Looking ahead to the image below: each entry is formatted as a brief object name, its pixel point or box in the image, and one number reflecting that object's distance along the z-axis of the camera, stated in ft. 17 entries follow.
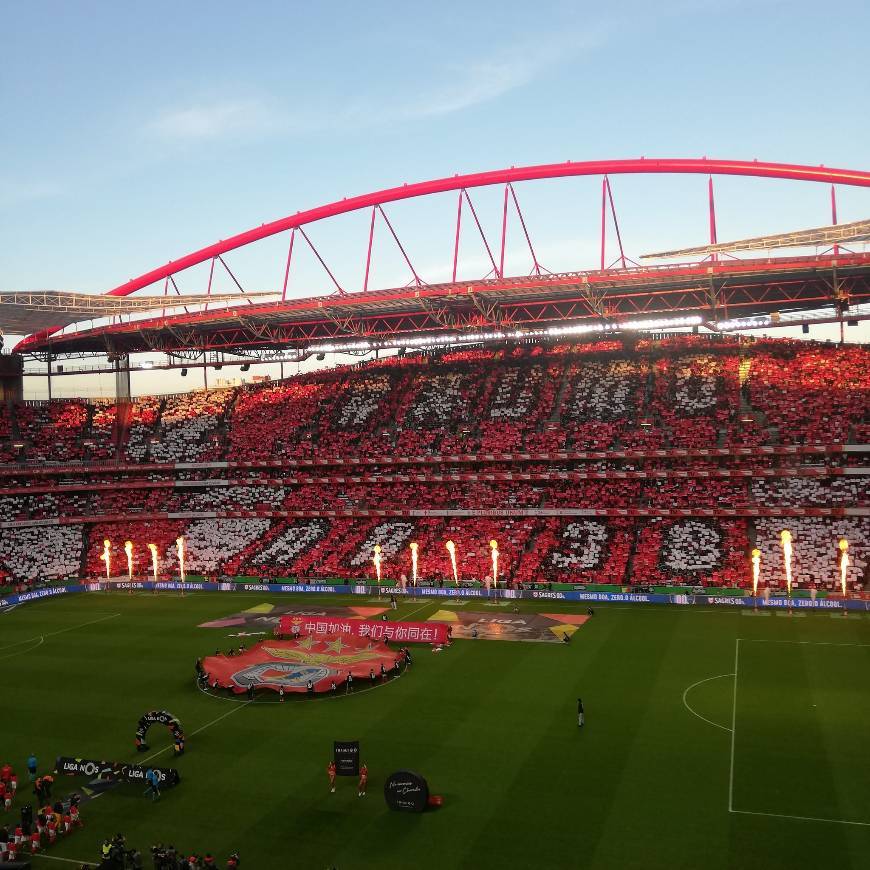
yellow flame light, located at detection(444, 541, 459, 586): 190.63
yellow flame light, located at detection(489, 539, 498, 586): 182.73
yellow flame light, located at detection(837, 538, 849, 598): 154.95
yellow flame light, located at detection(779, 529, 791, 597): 158.03
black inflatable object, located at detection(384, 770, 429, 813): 82.02
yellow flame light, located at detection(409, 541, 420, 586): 189.67
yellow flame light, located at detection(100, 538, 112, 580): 217.77
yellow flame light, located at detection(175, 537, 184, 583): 210.26
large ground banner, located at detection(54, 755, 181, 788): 90.58
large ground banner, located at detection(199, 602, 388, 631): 170.30
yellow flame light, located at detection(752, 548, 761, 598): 164.14
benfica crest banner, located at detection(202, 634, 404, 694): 125.29
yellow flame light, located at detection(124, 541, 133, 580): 217.36
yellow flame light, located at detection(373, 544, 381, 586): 190.92
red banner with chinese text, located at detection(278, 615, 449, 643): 147.23
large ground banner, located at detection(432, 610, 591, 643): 151.60
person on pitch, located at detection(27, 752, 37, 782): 91.76
